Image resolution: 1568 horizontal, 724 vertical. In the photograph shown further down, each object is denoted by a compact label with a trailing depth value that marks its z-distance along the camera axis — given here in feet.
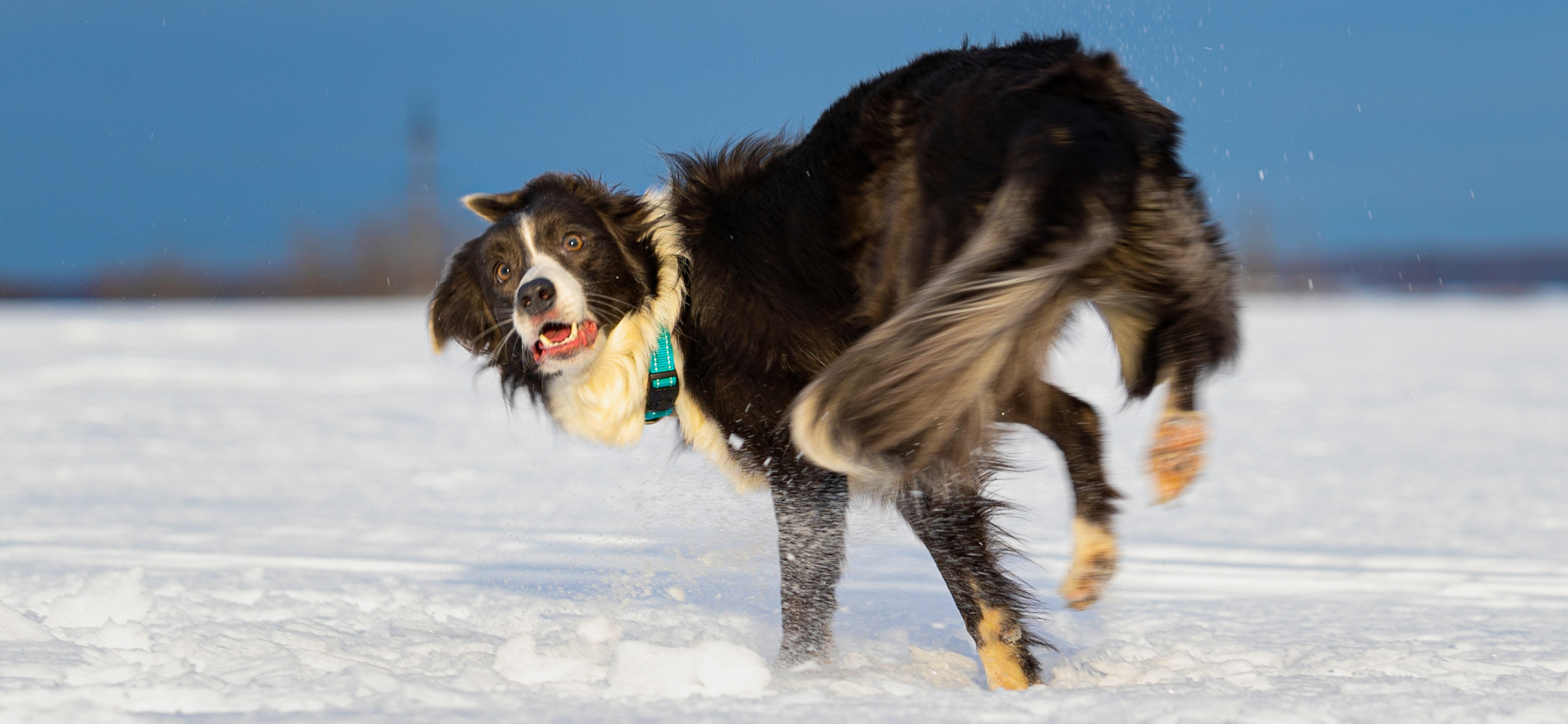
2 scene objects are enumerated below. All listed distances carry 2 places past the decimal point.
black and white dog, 18.42
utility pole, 215.84
